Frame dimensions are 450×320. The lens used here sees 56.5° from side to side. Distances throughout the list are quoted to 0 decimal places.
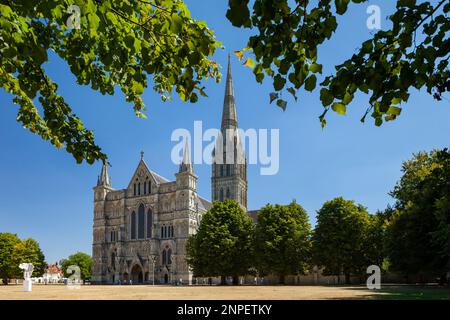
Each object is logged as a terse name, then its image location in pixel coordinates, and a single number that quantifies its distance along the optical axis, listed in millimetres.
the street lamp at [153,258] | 76838
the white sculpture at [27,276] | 39094
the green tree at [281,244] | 56750
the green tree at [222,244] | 57875
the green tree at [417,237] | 37844
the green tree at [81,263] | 126375
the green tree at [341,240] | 55875
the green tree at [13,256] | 77750
